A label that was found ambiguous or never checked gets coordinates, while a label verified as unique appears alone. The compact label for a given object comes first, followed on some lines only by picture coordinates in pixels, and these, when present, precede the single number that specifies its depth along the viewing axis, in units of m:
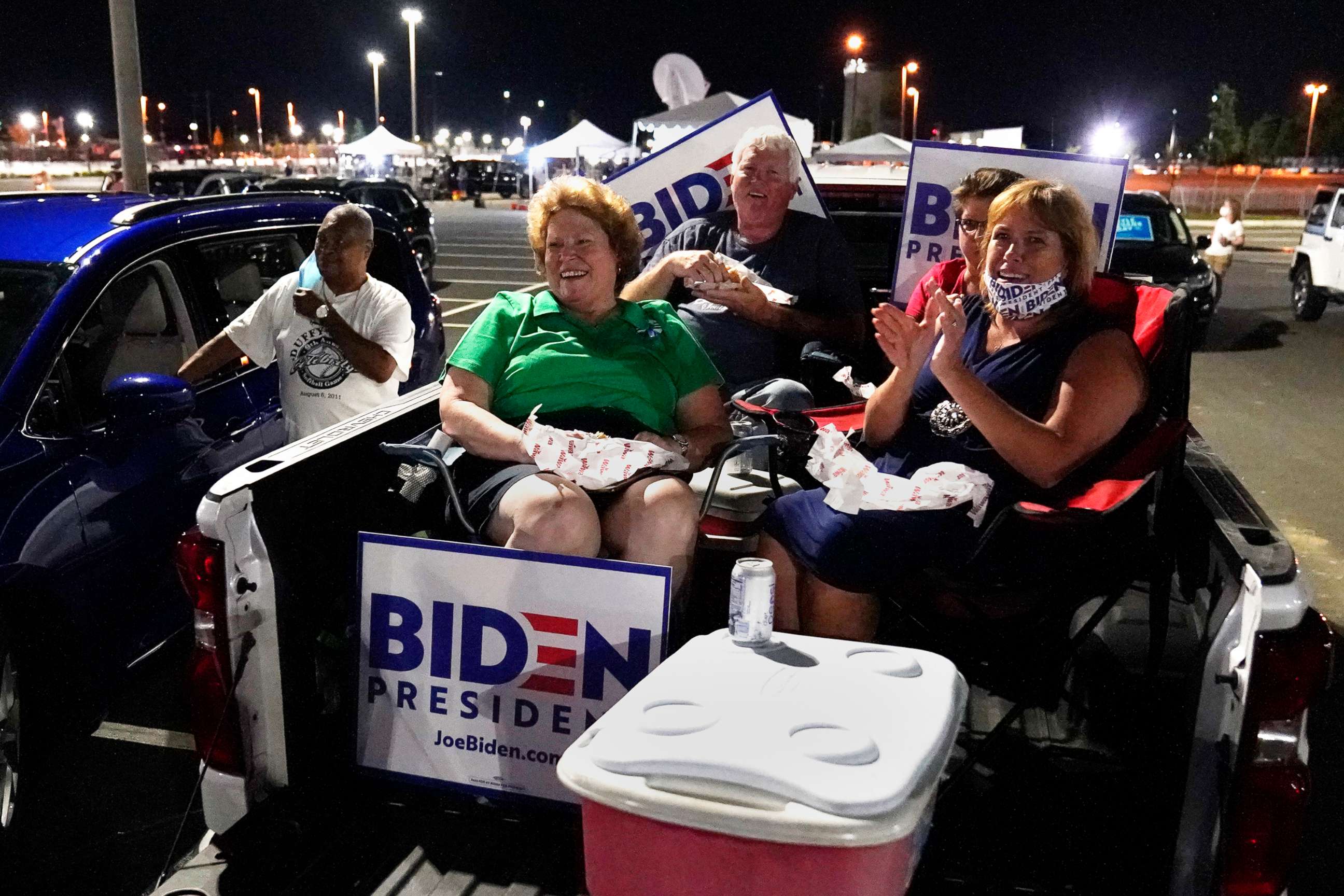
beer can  2.38
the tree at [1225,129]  83.06
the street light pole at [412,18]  48.69
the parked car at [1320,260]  15.40
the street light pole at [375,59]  64.25
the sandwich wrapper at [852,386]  3.80
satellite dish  19.92
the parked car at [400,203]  17.05
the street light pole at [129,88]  10.02
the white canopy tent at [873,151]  20.36
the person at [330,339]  4.39
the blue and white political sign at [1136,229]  11.94
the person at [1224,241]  16.19
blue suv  3.38
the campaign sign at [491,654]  2.62
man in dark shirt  4.53
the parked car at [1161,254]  11.62
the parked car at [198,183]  17.11
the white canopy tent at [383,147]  37.12
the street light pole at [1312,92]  67.56
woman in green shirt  3.29
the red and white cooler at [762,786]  1.83
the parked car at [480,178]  51.41
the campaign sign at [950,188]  4.61
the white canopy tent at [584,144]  32.81
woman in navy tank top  2.92
